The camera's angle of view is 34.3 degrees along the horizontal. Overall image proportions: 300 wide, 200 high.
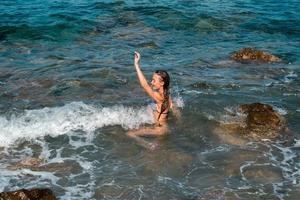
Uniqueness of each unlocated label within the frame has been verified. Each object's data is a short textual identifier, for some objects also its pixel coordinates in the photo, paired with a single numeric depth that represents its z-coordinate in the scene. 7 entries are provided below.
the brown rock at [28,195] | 6.69
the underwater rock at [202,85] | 12.90
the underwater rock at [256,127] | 9.86
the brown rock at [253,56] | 15.39
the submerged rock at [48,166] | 8.54
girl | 10.02
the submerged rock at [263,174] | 8.30
